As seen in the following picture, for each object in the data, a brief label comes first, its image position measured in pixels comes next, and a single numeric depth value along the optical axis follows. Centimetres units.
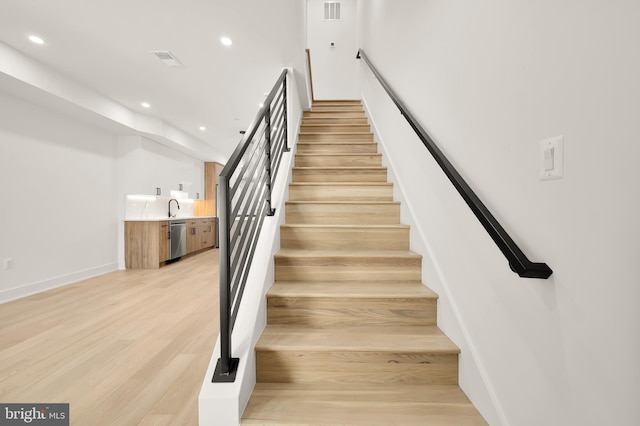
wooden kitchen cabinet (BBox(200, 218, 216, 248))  737
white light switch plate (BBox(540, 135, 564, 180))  87
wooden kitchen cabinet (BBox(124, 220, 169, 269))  526
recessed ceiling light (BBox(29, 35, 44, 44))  295
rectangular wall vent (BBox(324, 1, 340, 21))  681
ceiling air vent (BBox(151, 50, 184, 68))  333
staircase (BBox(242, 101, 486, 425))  127
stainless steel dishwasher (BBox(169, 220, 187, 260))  568
